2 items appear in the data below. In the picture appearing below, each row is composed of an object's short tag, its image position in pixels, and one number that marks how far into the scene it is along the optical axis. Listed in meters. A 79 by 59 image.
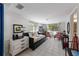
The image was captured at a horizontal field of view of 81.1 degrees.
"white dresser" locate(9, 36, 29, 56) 1.25
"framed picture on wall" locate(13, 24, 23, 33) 1.30
